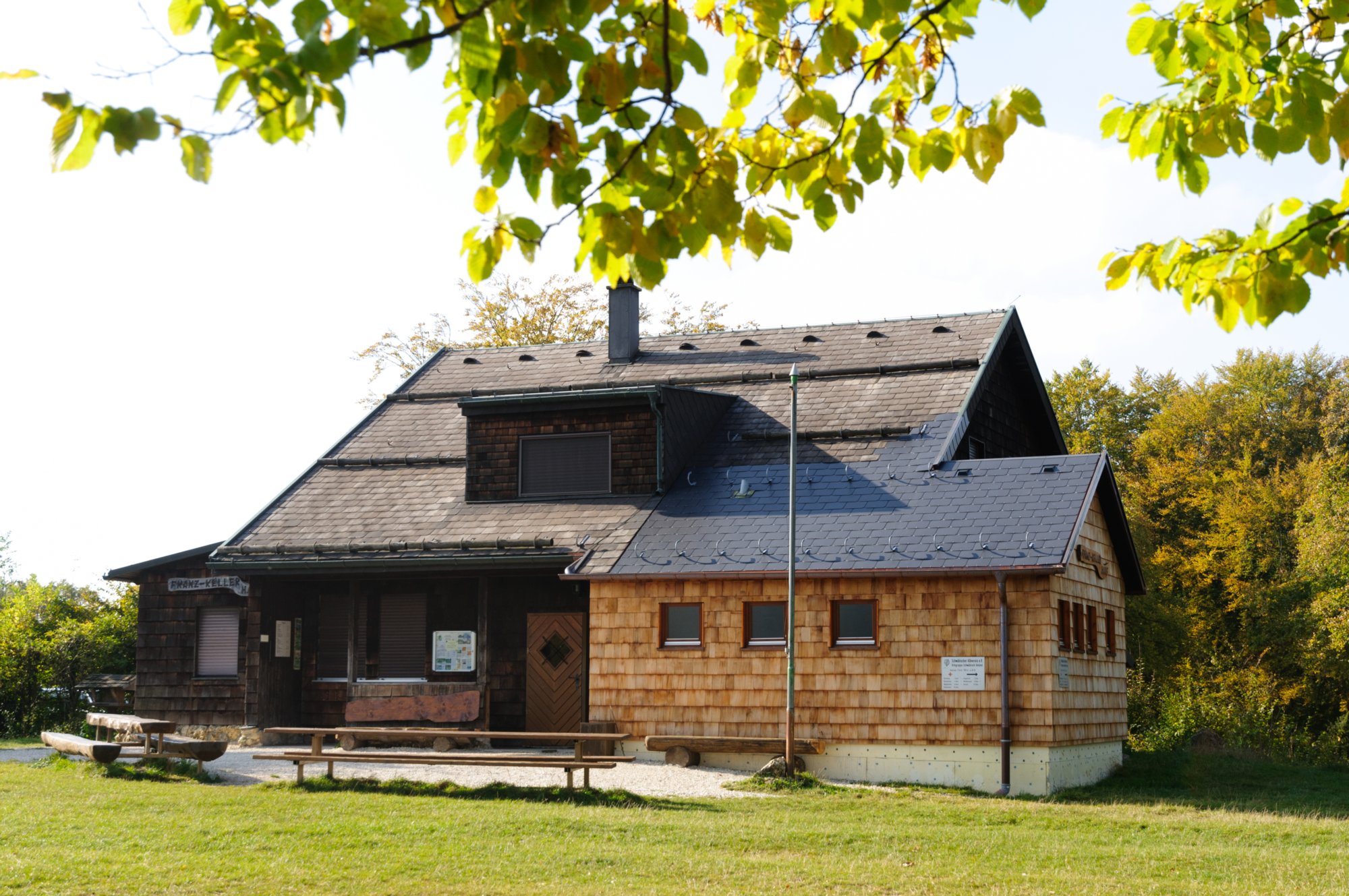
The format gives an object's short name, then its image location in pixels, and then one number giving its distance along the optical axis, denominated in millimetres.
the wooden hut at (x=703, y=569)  18312
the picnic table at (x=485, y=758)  15141
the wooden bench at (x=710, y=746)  18516
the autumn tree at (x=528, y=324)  41406
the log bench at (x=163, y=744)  16359
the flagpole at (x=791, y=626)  17938
